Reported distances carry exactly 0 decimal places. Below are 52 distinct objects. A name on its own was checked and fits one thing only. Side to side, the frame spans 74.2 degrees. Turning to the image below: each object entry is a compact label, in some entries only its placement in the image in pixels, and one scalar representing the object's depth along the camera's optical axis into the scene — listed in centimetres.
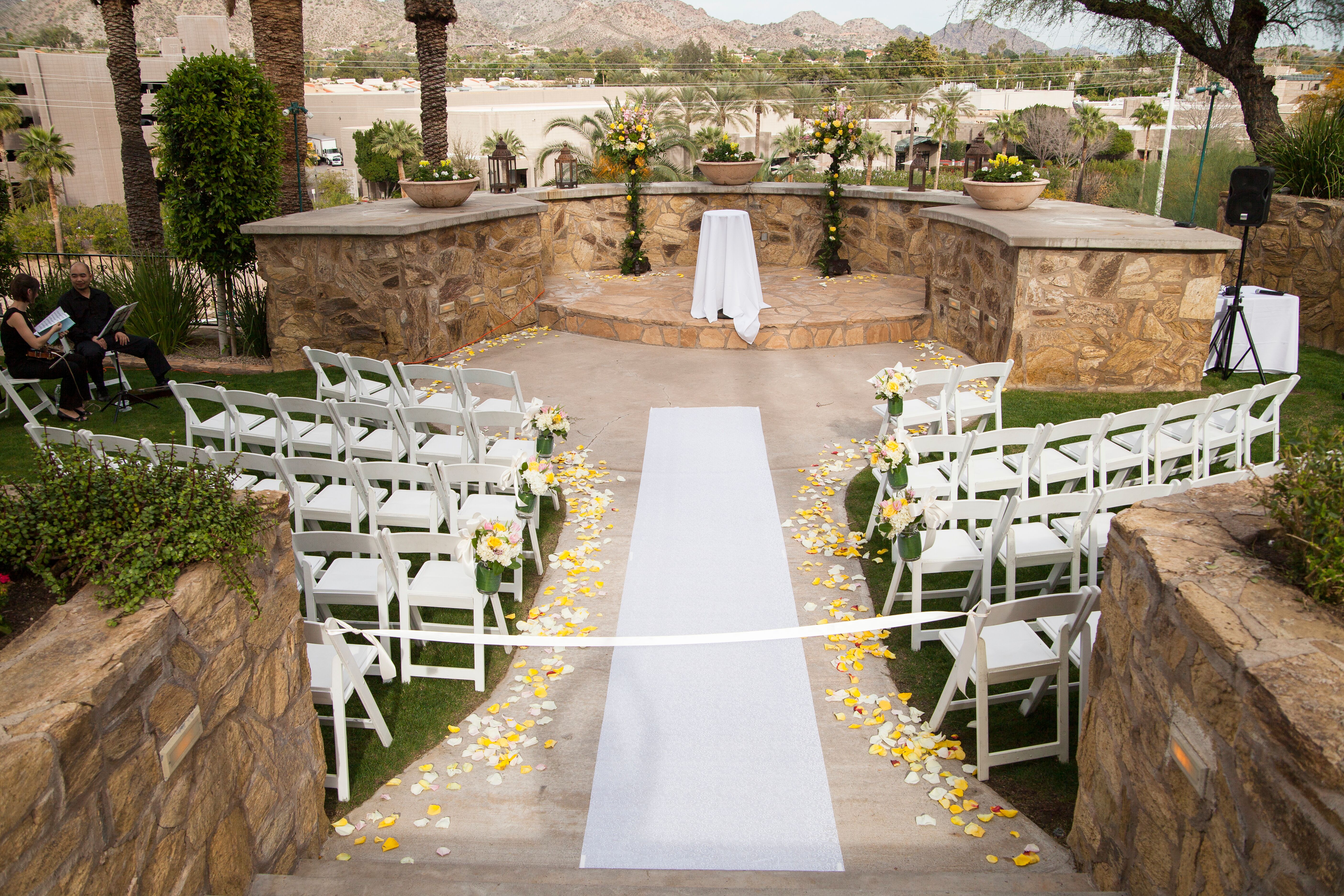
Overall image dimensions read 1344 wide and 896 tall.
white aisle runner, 319
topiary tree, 864
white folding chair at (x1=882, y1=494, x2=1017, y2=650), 424
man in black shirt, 774
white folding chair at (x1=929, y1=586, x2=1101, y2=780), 334
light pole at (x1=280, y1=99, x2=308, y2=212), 1105
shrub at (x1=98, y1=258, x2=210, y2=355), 956
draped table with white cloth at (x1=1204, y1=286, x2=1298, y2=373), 841
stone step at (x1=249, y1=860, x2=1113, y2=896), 265
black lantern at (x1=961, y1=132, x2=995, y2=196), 1020
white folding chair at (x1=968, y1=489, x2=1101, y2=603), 399
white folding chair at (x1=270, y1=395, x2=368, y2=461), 590
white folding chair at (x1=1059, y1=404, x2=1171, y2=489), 524
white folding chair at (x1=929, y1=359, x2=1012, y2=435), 631
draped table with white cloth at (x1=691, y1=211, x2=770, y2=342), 963
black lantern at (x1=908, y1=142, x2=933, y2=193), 1150
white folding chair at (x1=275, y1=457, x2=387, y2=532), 474
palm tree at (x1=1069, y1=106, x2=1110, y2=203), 4244
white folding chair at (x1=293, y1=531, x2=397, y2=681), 386
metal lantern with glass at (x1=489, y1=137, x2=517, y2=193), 1148
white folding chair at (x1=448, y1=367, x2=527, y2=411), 620
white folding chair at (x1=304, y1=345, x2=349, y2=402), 700
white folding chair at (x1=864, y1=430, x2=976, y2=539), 504
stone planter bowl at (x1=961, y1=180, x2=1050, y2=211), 919
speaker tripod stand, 816
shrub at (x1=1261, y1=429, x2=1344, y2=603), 213
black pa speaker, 784
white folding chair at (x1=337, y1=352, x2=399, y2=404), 677
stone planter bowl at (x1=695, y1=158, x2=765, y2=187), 1229
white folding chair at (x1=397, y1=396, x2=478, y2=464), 574
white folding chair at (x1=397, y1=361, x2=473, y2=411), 641
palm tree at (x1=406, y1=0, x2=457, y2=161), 1455
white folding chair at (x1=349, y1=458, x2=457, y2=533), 471
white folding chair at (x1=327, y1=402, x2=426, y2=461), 577
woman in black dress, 732
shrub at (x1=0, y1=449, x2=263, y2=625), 237
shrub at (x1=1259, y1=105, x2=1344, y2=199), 966
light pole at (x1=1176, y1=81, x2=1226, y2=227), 1238
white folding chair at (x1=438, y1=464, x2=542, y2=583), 480
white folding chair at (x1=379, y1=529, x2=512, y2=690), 396
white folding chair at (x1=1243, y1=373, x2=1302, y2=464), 569
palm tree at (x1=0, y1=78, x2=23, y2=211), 3834
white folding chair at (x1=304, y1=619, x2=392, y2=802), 336
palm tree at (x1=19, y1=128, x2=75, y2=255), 3731
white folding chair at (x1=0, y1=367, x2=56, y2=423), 688
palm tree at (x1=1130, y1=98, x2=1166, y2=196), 4347
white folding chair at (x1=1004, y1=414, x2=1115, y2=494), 512
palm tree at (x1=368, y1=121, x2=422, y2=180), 4541
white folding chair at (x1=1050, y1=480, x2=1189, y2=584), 410
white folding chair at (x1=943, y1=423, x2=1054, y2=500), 508
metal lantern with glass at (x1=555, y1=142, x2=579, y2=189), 1214
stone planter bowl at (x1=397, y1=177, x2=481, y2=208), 961
